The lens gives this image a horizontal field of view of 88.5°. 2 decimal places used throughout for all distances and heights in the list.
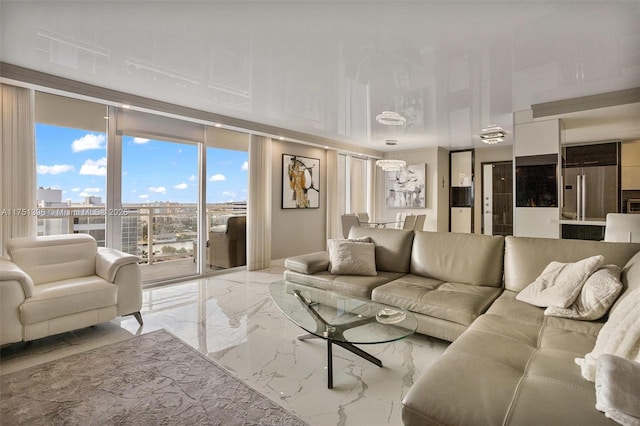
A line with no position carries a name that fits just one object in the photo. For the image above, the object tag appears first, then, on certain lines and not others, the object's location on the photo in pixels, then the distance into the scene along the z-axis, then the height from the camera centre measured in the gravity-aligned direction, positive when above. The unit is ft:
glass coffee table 6.66 -2.51
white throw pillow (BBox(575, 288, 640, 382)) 4.39 -1.82
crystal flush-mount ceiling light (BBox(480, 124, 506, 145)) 19.37 +4.59
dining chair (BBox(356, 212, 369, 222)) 21.48 -0.50
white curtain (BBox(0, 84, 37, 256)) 10.63 +1.47
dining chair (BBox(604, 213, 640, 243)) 9.98 -0.57
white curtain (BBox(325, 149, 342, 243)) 23.44 +1.03
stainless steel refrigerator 21.45 +1.31
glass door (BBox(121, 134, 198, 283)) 14.34 +0.21
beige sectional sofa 4.06 -2.33
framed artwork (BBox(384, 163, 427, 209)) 26.78 +1.84
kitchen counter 13.23 -0.52
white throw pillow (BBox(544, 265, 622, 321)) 6.64 -1.81
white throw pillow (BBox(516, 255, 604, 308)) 7.17 -1.71
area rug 5.91 -3.72
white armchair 8.04 -2.15
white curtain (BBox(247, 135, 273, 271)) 18.25 +0.24
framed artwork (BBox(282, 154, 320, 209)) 20.81 +1.81
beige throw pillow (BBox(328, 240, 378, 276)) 11.29 -1.72
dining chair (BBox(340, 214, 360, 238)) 19.35 -0.70
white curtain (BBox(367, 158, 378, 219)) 28.09 +2.09
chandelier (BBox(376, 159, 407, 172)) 21.16 +2.95
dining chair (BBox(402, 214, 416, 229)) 19.51 -0.75
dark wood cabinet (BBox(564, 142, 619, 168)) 21.62 +3.72
